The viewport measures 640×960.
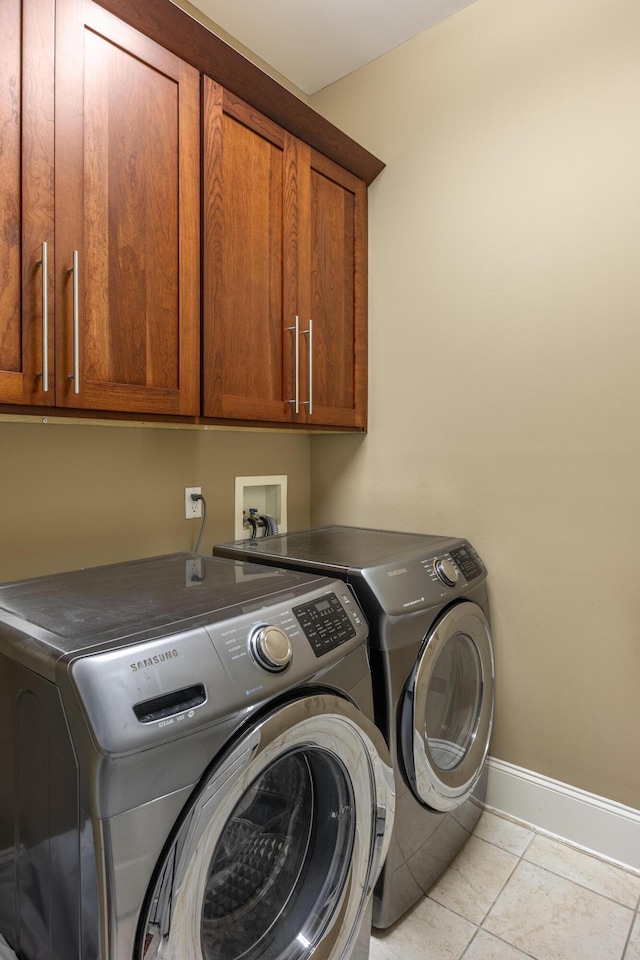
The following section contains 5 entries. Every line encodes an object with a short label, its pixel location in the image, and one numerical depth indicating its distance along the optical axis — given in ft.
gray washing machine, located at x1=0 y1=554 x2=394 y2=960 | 2.57
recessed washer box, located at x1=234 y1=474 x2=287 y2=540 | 7.01
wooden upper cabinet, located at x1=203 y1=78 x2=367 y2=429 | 5.16
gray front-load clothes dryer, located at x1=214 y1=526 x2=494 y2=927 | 4.54
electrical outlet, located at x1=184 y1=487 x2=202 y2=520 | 6.33
